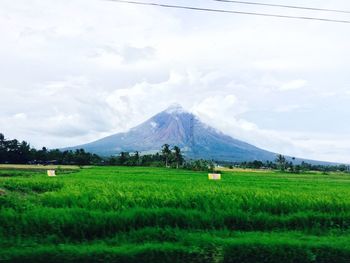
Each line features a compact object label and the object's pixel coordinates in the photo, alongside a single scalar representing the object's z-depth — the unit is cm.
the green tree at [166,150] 9606
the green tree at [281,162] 11299
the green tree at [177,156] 9412
